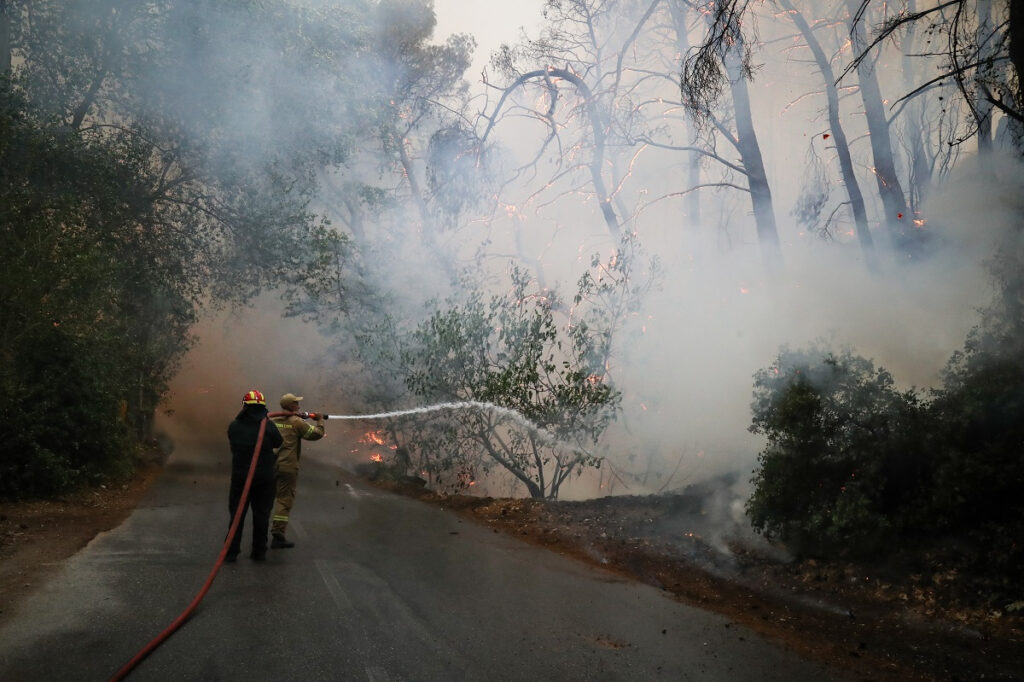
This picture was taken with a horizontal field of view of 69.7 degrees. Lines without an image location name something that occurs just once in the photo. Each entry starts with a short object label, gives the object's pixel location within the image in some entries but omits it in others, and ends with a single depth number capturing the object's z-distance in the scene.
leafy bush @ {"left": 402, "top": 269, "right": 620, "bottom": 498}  13.85
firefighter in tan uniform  8.96
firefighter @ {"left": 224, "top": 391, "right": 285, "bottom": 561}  7.99
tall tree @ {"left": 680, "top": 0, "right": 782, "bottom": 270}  14.30
